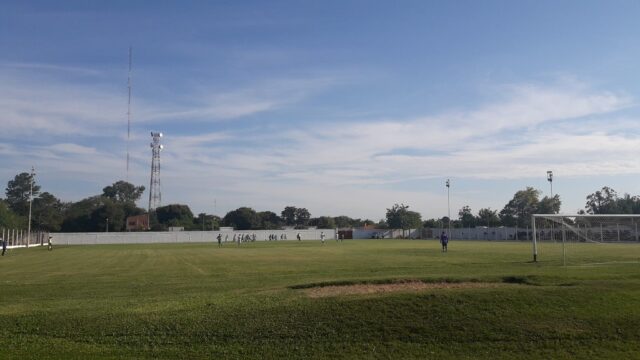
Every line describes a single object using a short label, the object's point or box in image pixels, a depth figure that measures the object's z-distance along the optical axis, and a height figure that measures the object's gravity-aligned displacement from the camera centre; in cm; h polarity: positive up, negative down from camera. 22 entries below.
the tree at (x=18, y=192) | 17375 +1270
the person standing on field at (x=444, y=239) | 4966 -65
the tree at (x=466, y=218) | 16152 +409
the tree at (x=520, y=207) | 15000 +668
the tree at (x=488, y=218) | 15300 +377
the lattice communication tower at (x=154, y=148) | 14925 +2223
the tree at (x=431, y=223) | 16368 +262
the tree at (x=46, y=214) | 14588 +520
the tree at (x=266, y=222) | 18725 +360
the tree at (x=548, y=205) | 13688 +643
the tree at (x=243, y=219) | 18025 +437
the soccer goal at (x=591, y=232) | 3344 -3
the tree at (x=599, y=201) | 14705 +841
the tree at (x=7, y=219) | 10169 +267
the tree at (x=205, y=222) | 17352 +347
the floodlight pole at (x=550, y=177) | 9744 +927
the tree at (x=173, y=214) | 17650 +589
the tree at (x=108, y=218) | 14975 +404
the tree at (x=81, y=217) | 15188 +434
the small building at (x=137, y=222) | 15149 +294
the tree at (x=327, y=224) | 19288 +291
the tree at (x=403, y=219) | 15988 +382
